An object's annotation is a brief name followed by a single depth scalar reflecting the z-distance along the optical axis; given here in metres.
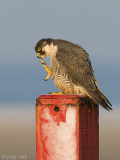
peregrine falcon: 12.01
